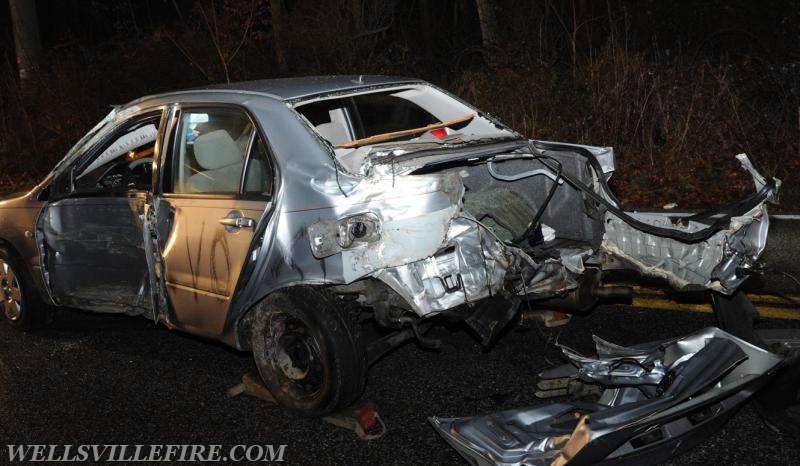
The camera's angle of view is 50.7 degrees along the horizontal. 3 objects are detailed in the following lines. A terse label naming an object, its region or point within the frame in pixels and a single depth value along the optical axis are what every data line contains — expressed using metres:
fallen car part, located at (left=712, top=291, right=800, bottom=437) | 3.49
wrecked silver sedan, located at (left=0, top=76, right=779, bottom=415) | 4.07
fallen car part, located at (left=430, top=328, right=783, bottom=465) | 3.21
